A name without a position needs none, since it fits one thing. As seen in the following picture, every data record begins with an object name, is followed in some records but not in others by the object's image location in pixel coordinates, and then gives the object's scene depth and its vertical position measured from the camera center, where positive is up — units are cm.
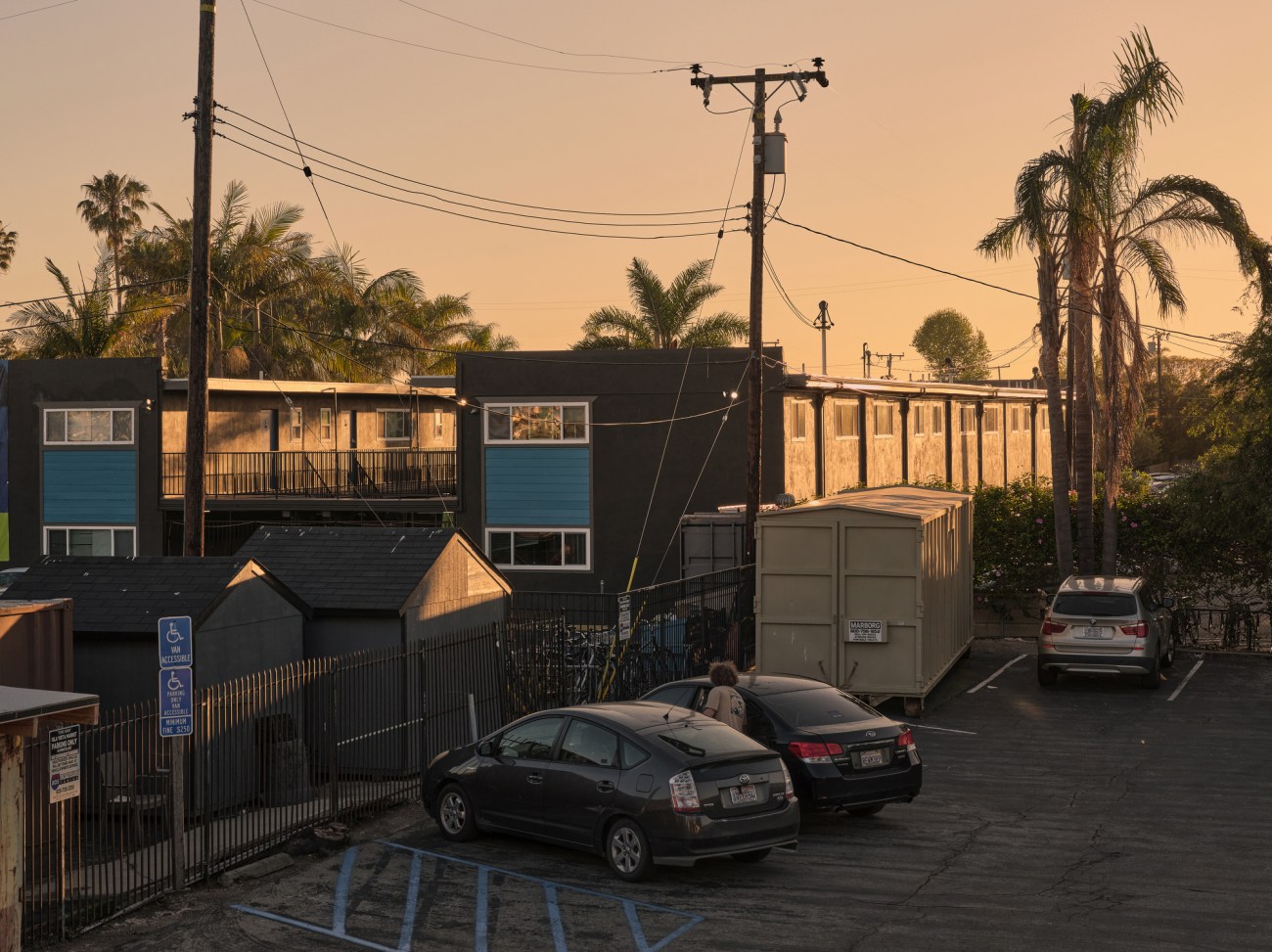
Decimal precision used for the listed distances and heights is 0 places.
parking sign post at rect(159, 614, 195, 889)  1178 -156
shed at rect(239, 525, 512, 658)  1791 -107
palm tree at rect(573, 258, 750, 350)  4738 +578
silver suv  2217 -215
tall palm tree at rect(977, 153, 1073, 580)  2733 +437
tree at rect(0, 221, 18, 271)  7850 +1347
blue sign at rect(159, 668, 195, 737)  1188 -166
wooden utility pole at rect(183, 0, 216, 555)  1967 +289
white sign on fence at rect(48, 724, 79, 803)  1052 -193
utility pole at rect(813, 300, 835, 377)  7831 +947
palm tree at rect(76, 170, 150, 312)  8188 +1645
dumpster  2022 -143
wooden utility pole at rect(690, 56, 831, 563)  2602 +372
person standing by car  1416 -204
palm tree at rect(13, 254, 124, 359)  4971 +600
